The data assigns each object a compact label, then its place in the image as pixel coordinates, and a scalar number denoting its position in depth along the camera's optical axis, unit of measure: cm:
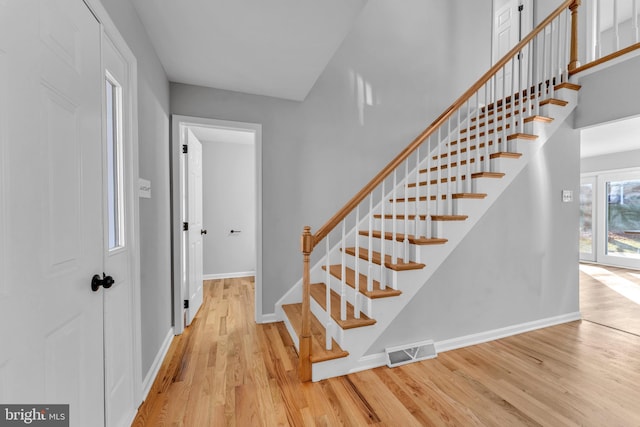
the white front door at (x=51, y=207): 77
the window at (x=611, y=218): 548
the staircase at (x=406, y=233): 206
